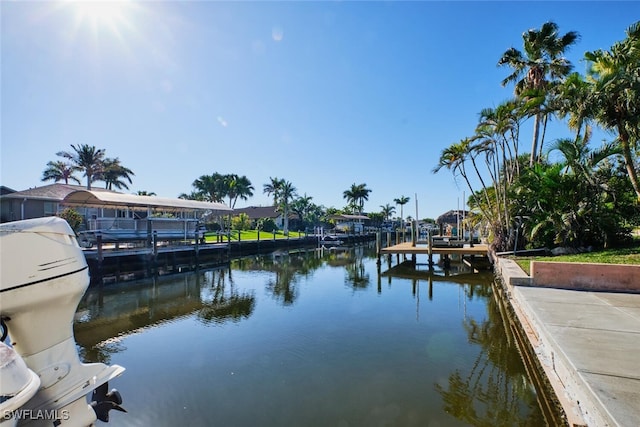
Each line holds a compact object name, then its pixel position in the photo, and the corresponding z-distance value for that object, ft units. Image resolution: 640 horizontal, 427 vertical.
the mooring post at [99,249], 51.59
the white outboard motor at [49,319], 9.61
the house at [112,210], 58.08
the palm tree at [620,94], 28.78
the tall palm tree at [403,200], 267.18
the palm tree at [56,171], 124.98
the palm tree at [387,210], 279.69
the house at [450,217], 169.17
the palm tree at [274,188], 184.26
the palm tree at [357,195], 231.71
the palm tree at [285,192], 175.73
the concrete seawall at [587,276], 24.73
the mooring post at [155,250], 62.04
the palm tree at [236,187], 164.55
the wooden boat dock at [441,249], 56.34
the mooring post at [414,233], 67.82
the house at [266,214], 185.68
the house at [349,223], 167.04
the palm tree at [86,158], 108.68
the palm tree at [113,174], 119.24
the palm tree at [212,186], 163.12
